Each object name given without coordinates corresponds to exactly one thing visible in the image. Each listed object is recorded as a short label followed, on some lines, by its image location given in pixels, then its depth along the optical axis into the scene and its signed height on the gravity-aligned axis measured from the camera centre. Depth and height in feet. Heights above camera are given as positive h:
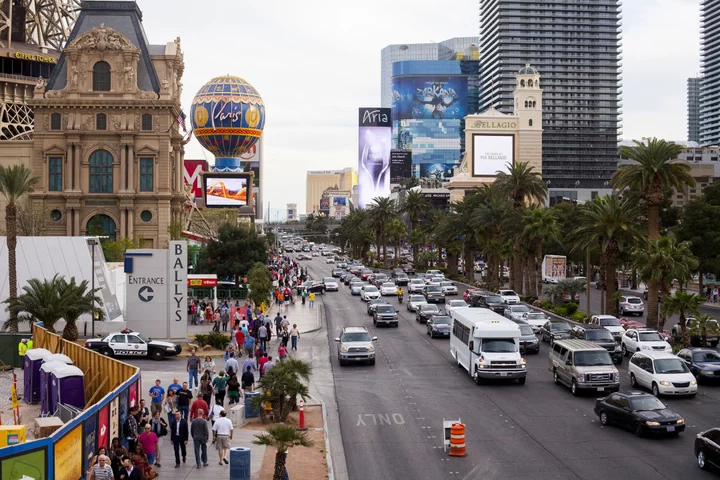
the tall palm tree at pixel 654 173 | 157.79 +10.72
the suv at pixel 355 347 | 120.47 -16.78
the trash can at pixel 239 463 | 59.16 -16.34
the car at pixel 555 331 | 135.85 -16.43
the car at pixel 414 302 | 192.44 -16.49
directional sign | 139.25 -10.66
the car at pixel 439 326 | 149.59 -17.05
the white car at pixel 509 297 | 194.35 -15.81
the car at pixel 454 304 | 166.81 -14.75
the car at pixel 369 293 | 213.05 -16.23
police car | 123.95 -17.19
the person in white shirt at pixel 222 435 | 66.08 -16.03
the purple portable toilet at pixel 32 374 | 91.71 -15.96
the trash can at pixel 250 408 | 83.10 -17.50
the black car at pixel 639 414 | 75.10 -16.71
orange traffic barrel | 70.95 -17.71
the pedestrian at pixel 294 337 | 135.13 -17.28
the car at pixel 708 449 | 63.05 -16.48
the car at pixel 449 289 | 241.35 -16.93
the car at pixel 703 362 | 103.19 -16.41
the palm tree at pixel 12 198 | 144.87 +5.32
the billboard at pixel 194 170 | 468.34 +32.97
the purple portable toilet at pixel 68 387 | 77.56 -14.57
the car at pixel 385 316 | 165.07 -16.80
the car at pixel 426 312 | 172.12 -16.69
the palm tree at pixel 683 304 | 129.18 -11.24
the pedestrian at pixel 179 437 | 66.28 -16.40
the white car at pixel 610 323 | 135.54 -15.39
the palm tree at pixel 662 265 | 141.28 -5.89
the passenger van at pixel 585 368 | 95.04 -15.68
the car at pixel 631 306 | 188.09 -17.00
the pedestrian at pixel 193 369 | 97.60 -16.11
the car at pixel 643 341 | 119.44 -15.94
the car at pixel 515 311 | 155.16 -15.56
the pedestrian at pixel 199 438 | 64.54 -15.91
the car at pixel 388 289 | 241.96 -17.15
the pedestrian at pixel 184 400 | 75.92 -15.27
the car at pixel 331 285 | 264.31 -17.60
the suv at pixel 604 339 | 119.34 -15.61
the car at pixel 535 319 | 151.94 -16.36
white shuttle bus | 101.96 -14.57
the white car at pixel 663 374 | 93.56 -16.18
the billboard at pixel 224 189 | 371.97 +17.57
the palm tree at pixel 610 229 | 167.43 +0.21
